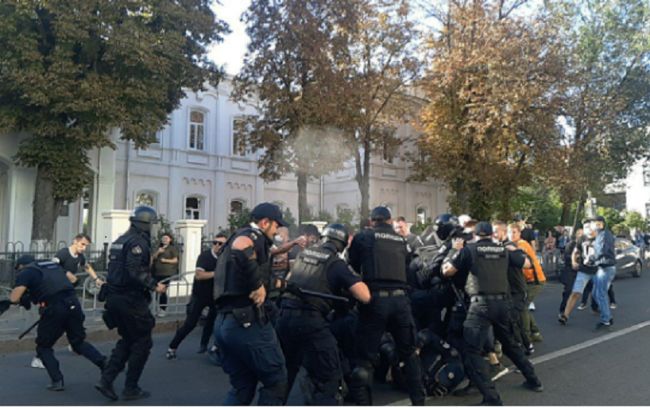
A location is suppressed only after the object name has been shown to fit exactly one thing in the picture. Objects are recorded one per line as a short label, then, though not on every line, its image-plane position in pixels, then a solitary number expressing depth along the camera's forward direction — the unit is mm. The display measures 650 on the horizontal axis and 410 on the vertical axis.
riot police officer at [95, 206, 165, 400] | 5391
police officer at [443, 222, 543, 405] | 5242
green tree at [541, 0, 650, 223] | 22344
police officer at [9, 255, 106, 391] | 5750
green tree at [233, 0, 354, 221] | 18516
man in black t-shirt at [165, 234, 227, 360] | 7266
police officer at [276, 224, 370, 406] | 4504
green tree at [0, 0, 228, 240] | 14500
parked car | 17141
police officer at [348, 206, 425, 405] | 4965
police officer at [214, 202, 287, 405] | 4062
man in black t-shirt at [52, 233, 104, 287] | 8070
